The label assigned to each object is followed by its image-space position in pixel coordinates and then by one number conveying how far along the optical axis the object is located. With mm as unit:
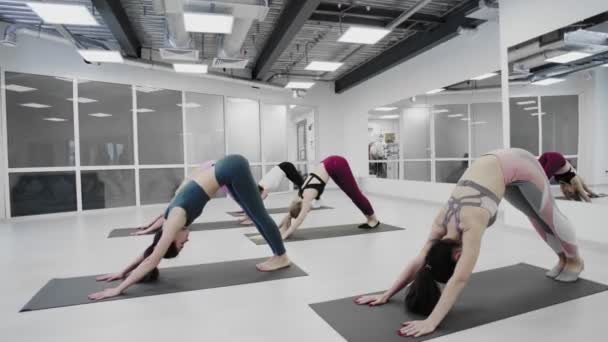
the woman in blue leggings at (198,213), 2633
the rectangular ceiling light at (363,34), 5836
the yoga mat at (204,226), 5367
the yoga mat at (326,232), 4758
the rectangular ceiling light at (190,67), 7248
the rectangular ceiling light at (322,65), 7561
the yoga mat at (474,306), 2094
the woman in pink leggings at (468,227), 2008
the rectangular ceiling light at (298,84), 9070
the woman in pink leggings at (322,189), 4691
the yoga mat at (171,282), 2725
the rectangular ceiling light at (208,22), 4831
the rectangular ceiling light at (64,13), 4527
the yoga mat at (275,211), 7128
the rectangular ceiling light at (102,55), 6328
